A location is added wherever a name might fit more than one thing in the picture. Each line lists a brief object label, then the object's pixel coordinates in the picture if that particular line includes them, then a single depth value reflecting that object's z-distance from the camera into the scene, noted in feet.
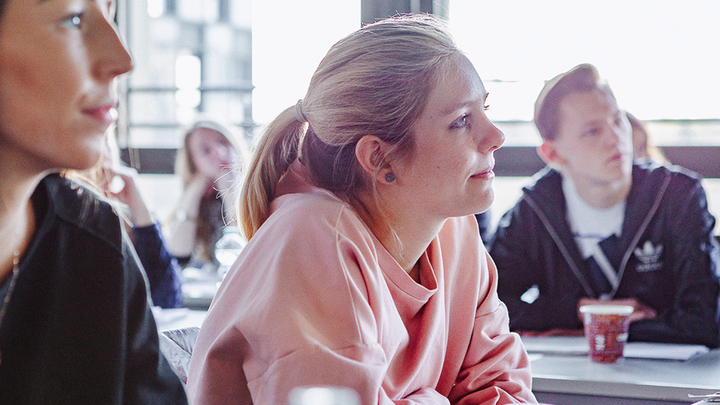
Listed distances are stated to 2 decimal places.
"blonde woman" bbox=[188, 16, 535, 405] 3.48
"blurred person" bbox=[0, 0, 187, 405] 2.06
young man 6.92
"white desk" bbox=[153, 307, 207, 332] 6.54
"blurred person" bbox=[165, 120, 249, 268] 10.90
